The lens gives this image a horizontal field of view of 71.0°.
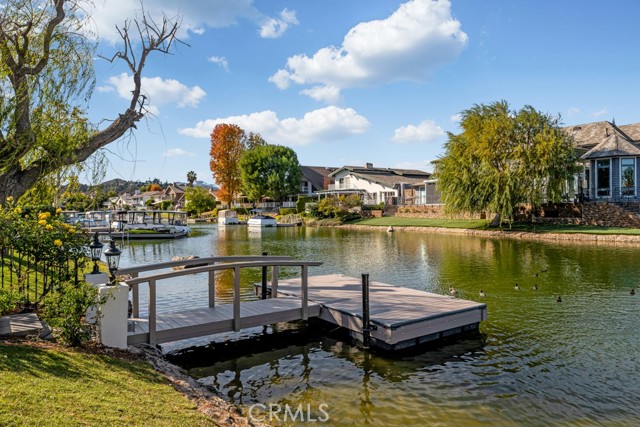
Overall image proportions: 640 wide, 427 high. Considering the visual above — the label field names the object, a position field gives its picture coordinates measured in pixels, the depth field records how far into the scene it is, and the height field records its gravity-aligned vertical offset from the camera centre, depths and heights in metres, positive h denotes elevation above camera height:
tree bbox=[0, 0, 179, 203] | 7.79 +2.19
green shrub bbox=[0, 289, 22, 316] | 6.80 -1.29
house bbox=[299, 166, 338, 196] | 74.19 +5.30
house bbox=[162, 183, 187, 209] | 93.46 +4.39
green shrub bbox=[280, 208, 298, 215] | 62.32 +0.26
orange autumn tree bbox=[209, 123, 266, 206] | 72.50 +9.29
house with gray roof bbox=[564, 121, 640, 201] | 34.19 +3.08
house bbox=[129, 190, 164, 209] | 107.59 +4.46
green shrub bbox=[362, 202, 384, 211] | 53.71 +0.58
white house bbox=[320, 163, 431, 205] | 59.06 +3.98
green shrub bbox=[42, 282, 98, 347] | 6.52 -1.42
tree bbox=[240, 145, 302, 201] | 66.74 +6.28
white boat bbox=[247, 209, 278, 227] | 53.06 -1.03
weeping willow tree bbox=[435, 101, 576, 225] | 33.53 +3.76
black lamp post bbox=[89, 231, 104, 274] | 8.61 -0.65
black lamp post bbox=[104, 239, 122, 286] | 7.49 -0.75
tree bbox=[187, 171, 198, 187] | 107.50 +8.99
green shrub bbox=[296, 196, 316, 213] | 61.75 +1.49
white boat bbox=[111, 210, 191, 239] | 39.66 -1.31
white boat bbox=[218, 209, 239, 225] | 59.03 -0.57
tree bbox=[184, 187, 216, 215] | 72.81 +2.13
